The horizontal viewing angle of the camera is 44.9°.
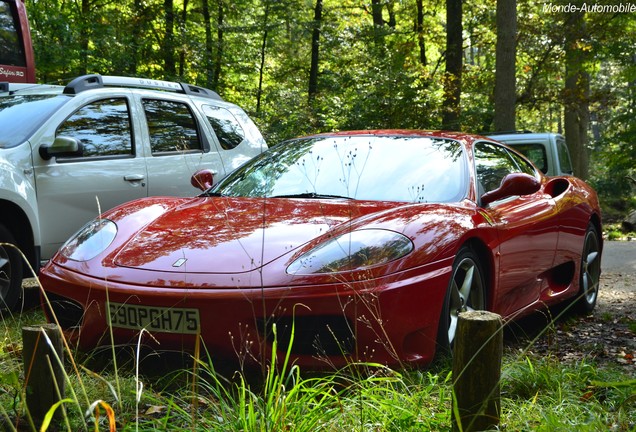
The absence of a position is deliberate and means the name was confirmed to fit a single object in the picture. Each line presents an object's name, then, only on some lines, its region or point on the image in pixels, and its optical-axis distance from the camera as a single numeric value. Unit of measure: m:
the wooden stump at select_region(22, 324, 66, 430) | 2.38
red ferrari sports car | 3.49
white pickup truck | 11.03
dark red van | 10.63
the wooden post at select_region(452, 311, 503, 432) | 2.37
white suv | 5.65
